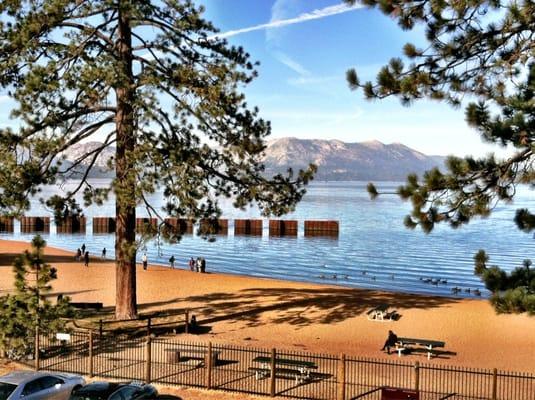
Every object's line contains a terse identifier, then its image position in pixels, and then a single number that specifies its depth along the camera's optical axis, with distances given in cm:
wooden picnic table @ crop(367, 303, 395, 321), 2836
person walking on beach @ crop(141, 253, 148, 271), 4707
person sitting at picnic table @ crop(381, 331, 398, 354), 2241
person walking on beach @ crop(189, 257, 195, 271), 5004
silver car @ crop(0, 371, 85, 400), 1399
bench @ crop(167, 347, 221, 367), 1933
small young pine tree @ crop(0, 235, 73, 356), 1747
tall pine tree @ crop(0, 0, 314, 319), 2120
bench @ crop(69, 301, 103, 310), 2831
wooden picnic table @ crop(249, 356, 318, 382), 1780
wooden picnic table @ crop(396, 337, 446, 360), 2212
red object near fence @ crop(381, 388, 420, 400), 1516
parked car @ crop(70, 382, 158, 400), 1373
